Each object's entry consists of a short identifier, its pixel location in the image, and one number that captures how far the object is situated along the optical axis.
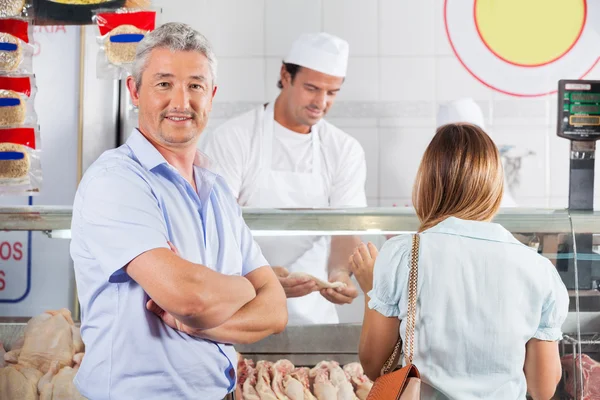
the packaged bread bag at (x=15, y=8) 2.88
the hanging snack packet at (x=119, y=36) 2.80
